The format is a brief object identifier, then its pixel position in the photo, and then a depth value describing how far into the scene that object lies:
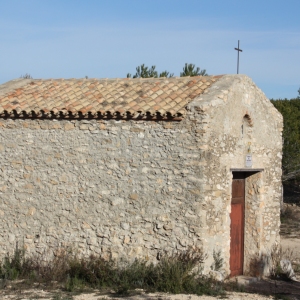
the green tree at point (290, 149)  26.75
